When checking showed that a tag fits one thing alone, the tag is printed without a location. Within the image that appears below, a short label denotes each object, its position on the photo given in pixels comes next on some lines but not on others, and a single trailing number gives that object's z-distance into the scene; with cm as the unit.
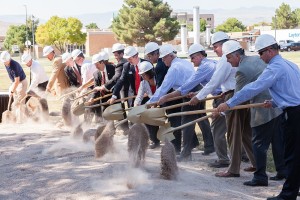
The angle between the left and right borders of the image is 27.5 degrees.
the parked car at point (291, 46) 6781
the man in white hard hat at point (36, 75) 1403
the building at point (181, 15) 16325
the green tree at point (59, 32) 7894
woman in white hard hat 957
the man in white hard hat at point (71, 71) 1302
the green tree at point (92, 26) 13512
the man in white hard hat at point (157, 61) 979
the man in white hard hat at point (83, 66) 1268
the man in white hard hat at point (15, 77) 1362
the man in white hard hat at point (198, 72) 887
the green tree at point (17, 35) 9925
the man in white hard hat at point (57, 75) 1344
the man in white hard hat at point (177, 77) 910
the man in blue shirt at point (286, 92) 655
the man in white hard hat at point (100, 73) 1177
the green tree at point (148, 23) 6631
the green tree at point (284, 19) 10119
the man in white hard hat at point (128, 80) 1116
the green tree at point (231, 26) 12419
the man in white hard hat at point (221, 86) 807
